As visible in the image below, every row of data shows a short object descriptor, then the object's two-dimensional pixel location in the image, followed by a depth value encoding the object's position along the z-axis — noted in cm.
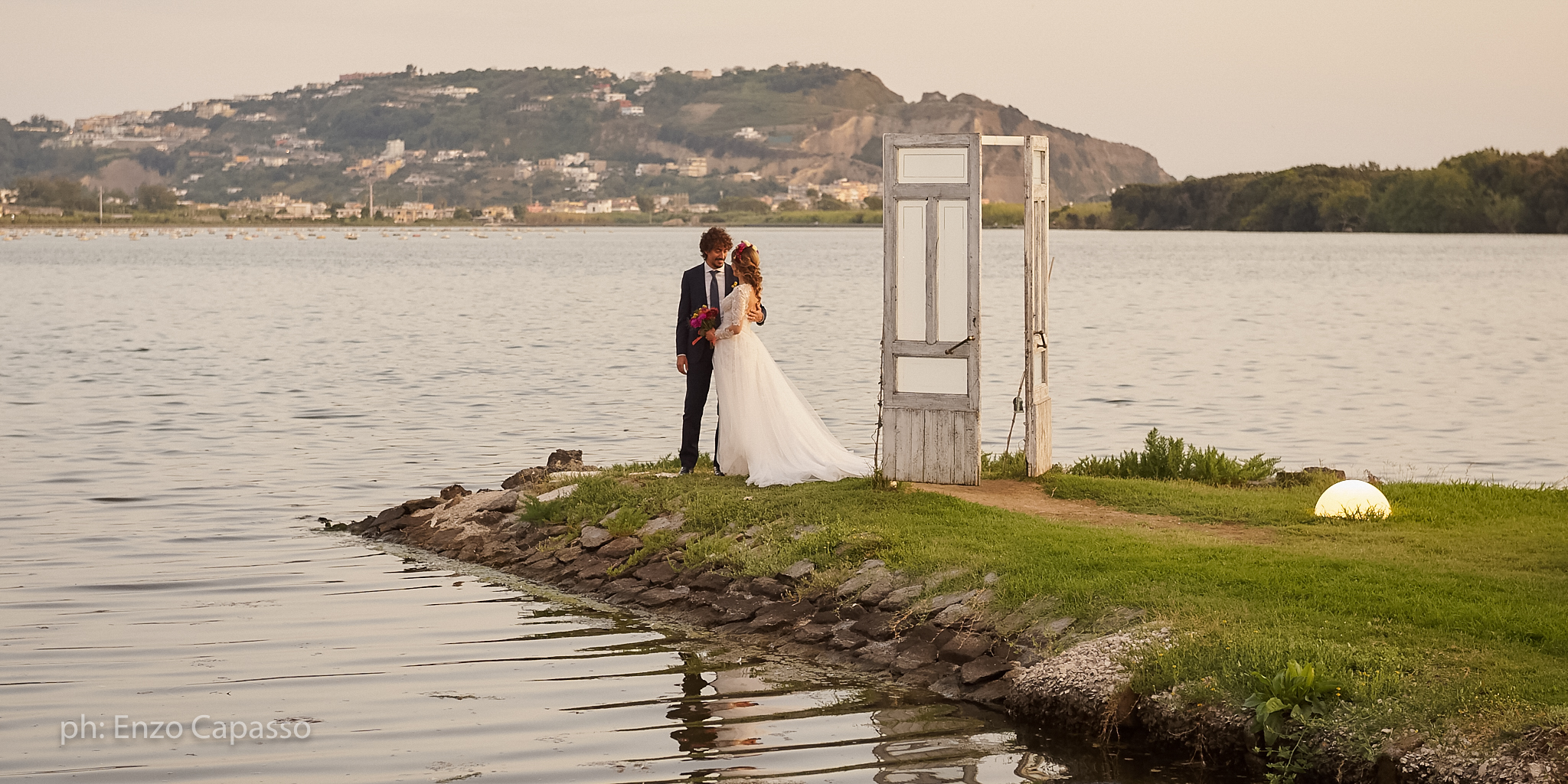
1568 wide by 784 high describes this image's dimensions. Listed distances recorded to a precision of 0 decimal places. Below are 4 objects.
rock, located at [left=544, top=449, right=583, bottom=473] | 1862
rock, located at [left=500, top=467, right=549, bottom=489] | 1756
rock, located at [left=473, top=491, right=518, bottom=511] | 1667
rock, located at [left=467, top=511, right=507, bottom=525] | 1644
